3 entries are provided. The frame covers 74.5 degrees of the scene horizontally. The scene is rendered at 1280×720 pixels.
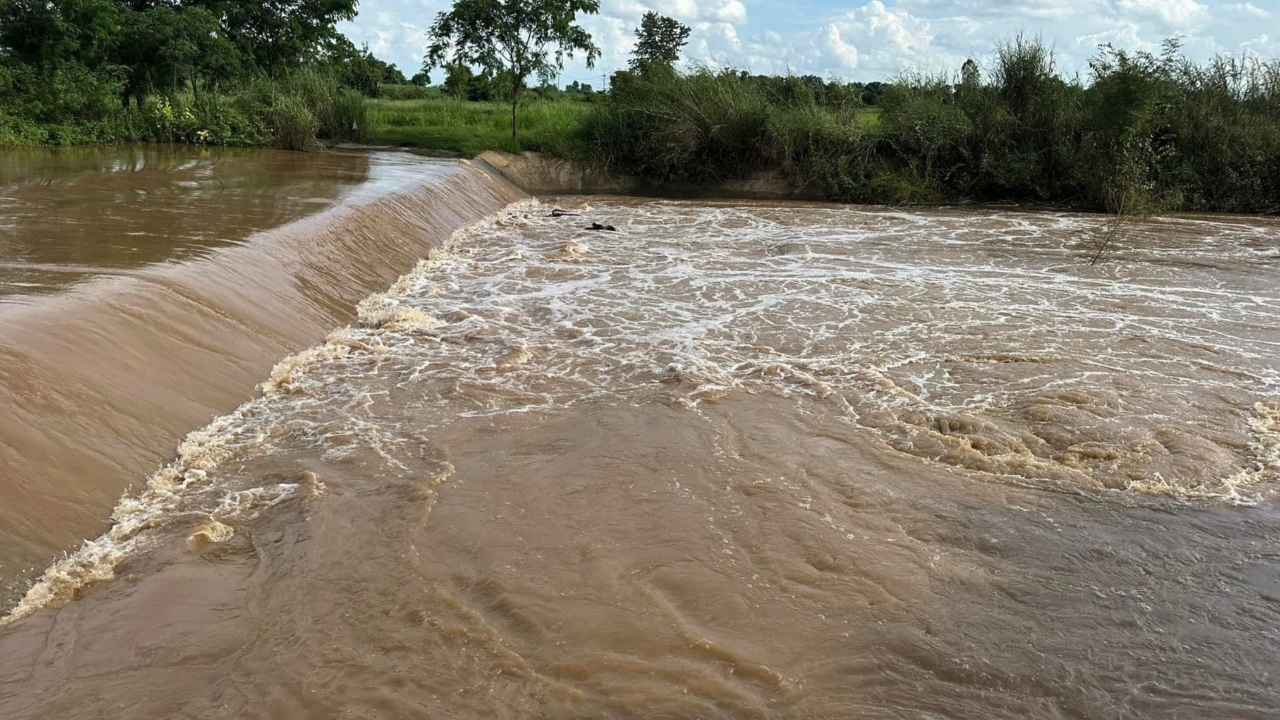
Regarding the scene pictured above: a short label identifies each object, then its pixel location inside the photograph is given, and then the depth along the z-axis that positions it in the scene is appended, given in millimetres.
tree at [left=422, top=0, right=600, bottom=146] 18984
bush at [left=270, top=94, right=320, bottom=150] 18047
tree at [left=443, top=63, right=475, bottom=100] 30047
